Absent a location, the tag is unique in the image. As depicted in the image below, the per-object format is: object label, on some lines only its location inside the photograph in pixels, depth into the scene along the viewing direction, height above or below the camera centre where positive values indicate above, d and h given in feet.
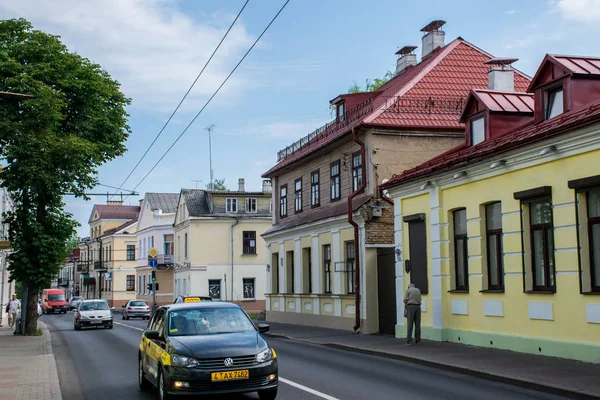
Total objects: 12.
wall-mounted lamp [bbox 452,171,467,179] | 63.18 +7.85
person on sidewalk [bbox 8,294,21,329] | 119.24 -5.47
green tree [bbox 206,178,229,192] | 288.61 +33.48
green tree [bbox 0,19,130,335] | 91.45 +17.09
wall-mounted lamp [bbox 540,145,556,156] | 50.85 +7.89
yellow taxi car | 33.68 -3.78
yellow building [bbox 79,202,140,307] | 270.87 +7.40
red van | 245.86 -8.88
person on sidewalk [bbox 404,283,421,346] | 66.74 -3.77
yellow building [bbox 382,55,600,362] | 48.60 +3.43
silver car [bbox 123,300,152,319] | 165.27 -8.11
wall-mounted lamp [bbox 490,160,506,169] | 57.16 +7.87
